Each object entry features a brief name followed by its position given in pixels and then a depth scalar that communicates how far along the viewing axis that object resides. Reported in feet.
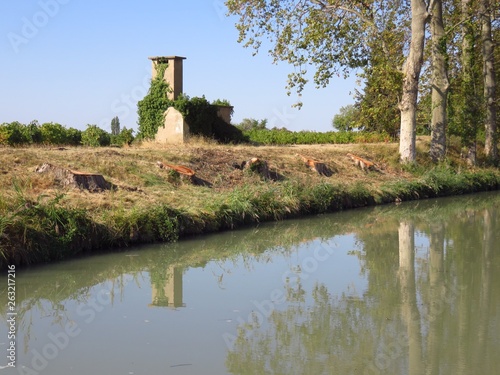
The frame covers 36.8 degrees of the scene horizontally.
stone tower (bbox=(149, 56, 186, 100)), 97.40
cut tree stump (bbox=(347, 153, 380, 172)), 85.62
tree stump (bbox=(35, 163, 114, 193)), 49.26
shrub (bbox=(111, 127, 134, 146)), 99.29
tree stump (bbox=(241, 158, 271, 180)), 68.80
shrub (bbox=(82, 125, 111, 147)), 90.09
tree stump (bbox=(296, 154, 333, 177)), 77.71
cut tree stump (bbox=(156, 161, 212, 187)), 61.00
